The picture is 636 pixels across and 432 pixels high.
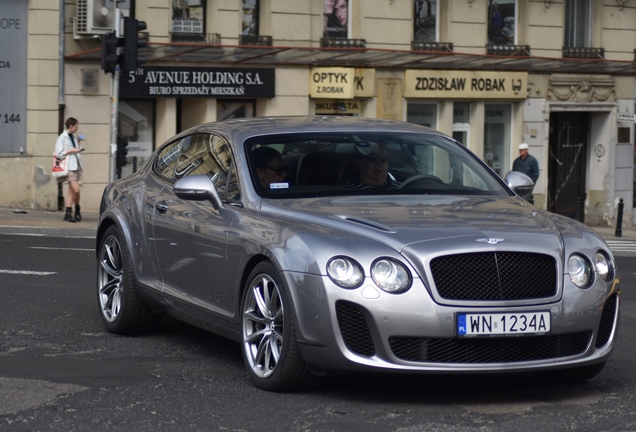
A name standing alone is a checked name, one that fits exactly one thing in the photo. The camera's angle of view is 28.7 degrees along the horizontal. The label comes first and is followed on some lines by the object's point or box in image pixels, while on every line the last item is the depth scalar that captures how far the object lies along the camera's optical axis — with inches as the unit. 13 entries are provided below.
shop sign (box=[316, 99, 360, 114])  1076.5
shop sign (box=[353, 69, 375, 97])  1066.1
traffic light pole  814.5
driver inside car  292.0
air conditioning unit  922.1
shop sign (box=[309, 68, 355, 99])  1055.6
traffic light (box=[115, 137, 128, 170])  912.9
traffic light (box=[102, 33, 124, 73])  794.8
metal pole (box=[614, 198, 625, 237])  977.5
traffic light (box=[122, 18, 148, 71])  789.2
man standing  957.2
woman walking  824.9
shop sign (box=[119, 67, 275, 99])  977.5
